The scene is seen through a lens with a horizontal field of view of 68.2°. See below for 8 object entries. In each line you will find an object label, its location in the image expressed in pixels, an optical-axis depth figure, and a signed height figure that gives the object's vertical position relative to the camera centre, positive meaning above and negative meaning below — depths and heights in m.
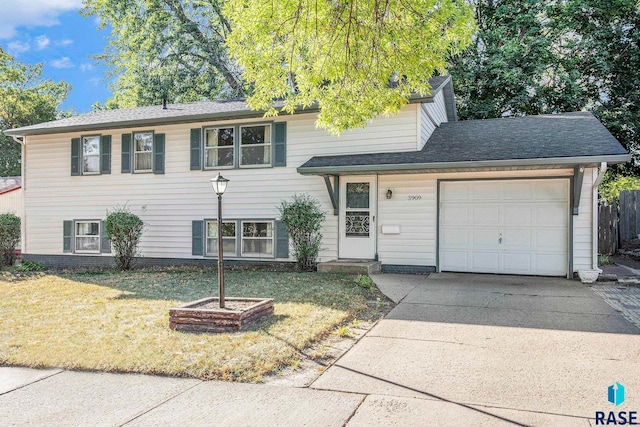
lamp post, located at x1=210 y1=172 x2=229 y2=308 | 6.16 -0.05
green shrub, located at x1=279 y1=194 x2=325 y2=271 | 11.20 -0.53
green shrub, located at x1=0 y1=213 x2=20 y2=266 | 13.80 -0.90
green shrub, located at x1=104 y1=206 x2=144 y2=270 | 12.55 -0.72
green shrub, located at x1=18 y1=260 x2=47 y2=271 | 13.33 -1.70
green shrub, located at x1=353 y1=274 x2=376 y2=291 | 8.78 -1.42
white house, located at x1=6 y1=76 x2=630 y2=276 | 10.09 +0.62
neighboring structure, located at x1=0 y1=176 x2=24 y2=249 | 18.95 +0.27
